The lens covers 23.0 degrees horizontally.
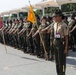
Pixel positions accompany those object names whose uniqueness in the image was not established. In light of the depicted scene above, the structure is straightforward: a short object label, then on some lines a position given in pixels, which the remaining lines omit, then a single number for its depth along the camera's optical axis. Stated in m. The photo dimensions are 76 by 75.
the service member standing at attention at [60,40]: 4.66
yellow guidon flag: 7.95
